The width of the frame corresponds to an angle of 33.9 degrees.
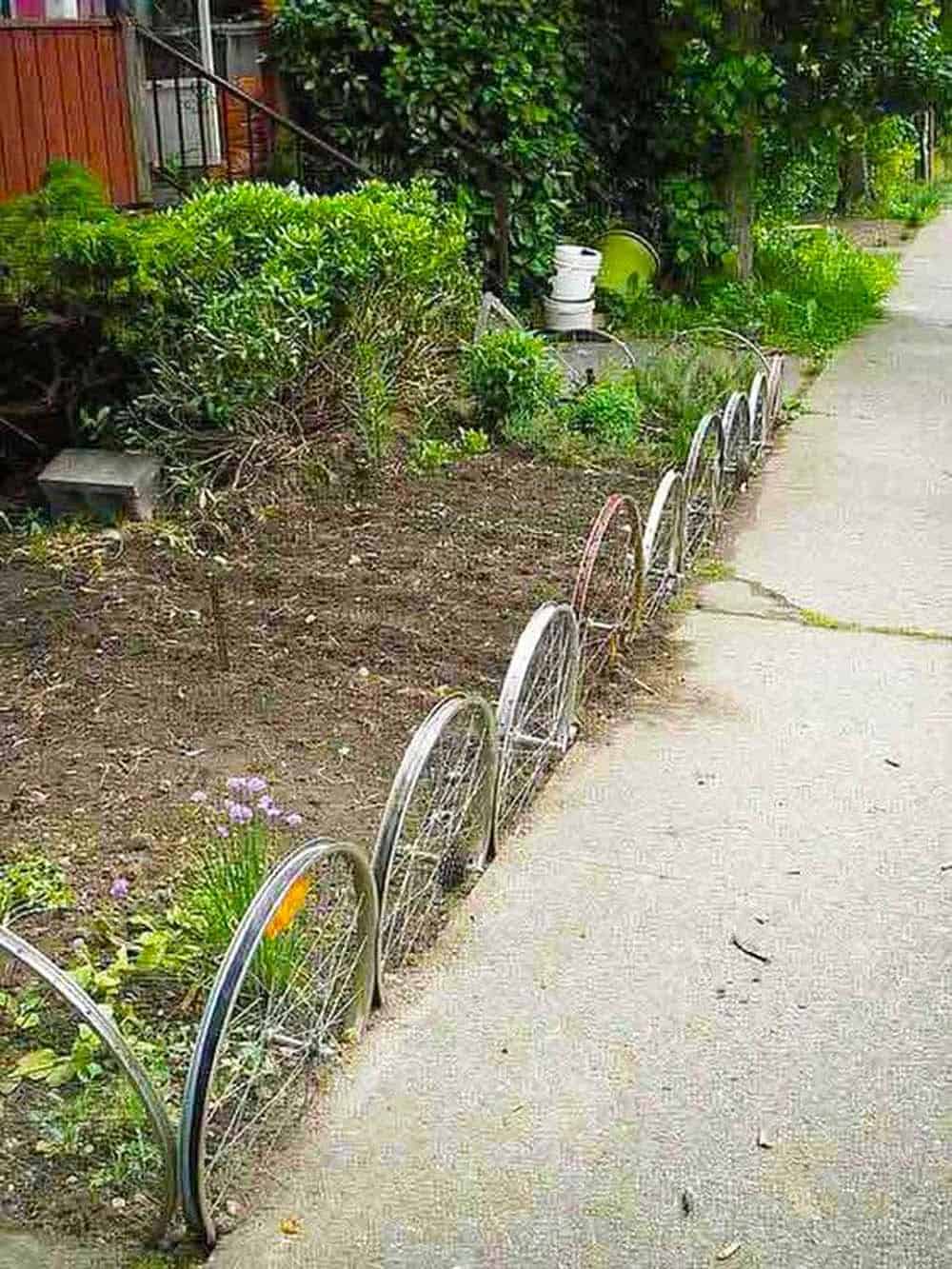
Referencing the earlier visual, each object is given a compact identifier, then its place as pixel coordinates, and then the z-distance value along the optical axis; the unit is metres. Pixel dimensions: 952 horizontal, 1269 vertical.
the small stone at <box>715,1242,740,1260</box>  2.53
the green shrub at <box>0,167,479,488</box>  6.11
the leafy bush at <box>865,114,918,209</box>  12.96
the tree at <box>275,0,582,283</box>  9.47
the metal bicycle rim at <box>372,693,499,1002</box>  3.18
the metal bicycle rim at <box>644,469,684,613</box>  5.47
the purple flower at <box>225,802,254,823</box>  3.58
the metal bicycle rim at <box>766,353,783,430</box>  7.98
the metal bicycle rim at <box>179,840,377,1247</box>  2.41
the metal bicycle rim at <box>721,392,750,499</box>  6.68
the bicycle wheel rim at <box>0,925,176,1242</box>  2.43
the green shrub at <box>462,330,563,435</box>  7.27
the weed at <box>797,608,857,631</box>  5.46
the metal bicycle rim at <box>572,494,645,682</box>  4.66
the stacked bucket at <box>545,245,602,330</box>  10.26
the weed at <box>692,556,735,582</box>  5.98
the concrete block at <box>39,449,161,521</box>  6.10
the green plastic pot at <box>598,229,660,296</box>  11.34
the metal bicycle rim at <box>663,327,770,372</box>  8.01
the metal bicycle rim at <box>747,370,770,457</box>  7.19
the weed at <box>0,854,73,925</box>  3.44
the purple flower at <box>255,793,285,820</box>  3.81
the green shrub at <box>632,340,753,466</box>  7.53
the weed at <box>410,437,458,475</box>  6.95
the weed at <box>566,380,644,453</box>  7.31
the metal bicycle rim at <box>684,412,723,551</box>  6.10
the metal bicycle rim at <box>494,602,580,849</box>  3.90
